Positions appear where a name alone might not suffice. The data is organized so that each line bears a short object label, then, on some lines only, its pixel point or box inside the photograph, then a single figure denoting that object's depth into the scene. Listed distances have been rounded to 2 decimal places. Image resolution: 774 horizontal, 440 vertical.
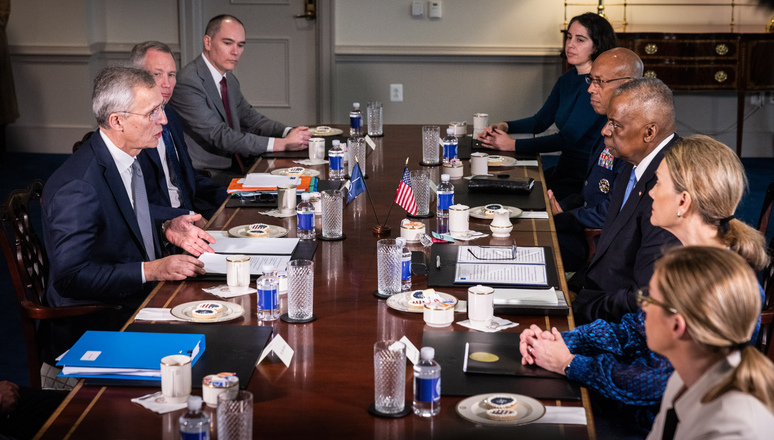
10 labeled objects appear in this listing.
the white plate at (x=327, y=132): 5.06
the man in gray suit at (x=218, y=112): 4.65
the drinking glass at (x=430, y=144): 4.26
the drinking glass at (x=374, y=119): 5.05
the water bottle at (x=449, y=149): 4.28
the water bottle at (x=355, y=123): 4.98
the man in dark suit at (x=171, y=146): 4.05
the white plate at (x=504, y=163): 4.36
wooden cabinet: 6.95
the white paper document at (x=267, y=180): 3.74
